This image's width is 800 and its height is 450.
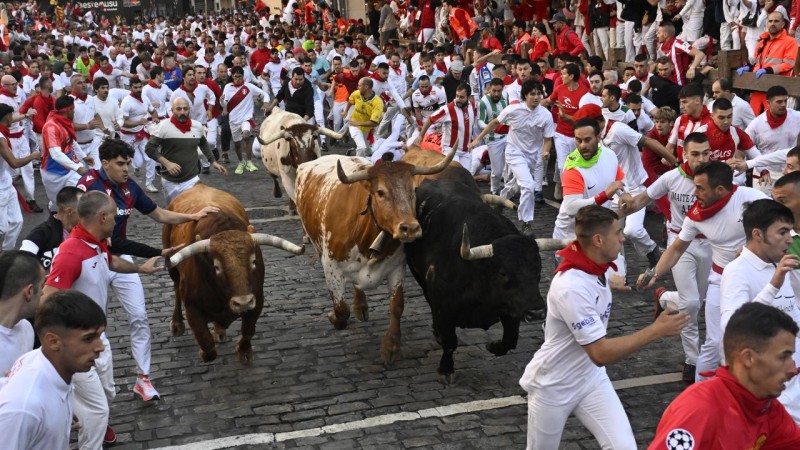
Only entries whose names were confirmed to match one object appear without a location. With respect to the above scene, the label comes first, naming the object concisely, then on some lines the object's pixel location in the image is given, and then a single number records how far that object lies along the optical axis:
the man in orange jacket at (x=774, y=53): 13.77
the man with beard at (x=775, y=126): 10.70
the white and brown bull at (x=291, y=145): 13.86
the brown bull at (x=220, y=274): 7.93
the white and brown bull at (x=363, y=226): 8.17
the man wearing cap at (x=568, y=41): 20.23
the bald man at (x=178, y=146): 11.23
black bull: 7.09
